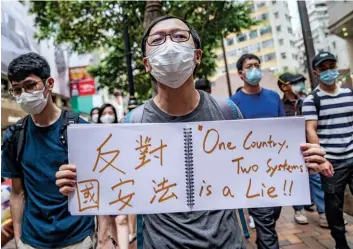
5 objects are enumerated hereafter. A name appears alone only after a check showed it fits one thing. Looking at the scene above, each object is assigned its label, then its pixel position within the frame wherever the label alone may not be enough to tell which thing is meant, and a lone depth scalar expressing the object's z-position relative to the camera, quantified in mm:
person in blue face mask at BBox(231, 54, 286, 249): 3496
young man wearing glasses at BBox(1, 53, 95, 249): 1878
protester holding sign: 1399
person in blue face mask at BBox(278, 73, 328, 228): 4469
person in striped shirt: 3039
